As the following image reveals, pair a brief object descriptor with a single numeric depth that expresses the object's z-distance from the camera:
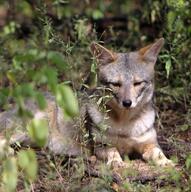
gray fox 11.17
